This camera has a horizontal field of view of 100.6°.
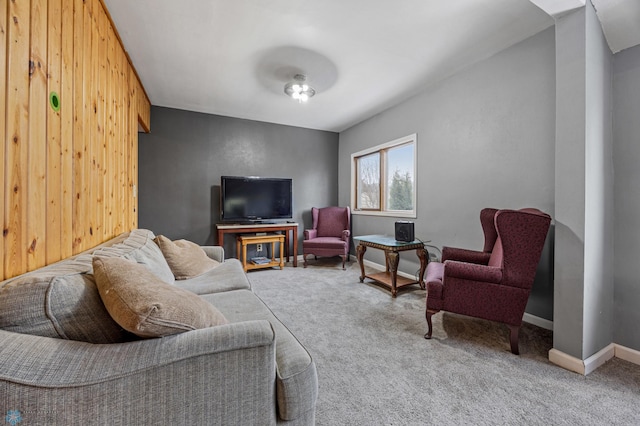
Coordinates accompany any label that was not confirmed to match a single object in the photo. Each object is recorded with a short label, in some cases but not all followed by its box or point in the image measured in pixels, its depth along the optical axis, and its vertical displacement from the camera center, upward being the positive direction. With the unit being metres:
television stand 4.09 -0.27
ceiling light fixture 3.01 +1.47
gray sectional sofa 0.65 -0.44
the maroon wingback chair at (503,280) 1.77 -0.48
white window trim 3.51 +0.59
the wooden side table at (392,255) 3.00 -0.50
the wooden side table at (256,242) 4.06 -0.52
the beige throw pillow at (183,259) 2.08 -0.39
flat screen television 4.27 +0.22
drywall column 1.66 +0.13
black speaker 3.19 -0.23
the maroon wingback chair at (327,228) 4.35 -0.30
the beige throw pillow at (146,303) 0.78 -0.29
